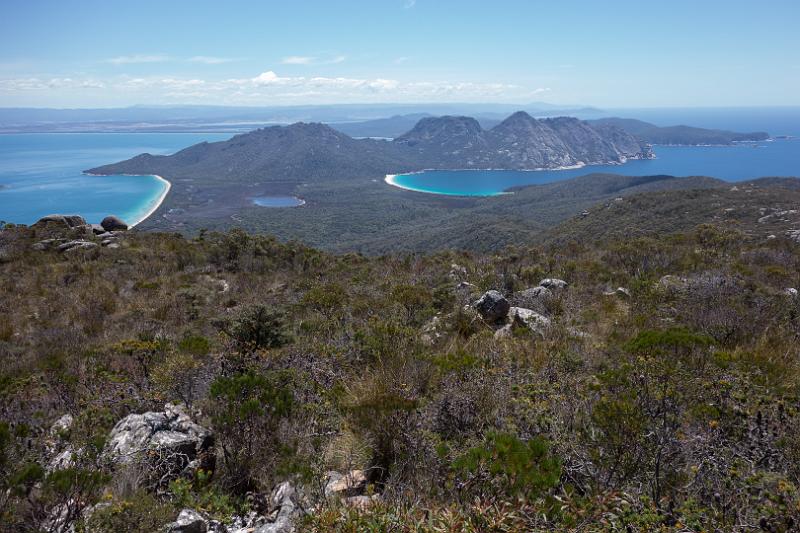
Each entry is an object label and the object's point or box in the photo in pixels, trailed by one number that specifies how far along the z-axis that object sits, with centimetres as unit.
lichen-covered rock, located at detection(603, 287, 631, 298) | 839
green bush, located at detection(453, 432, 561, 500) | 243
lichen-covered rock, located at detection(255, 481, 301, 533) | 250
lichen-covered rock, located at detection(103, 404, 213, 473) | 298
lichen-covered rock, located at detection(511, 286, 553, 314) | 771
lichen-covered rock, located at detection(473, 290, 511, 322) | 712
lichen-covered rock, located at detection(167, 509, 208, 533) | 242
